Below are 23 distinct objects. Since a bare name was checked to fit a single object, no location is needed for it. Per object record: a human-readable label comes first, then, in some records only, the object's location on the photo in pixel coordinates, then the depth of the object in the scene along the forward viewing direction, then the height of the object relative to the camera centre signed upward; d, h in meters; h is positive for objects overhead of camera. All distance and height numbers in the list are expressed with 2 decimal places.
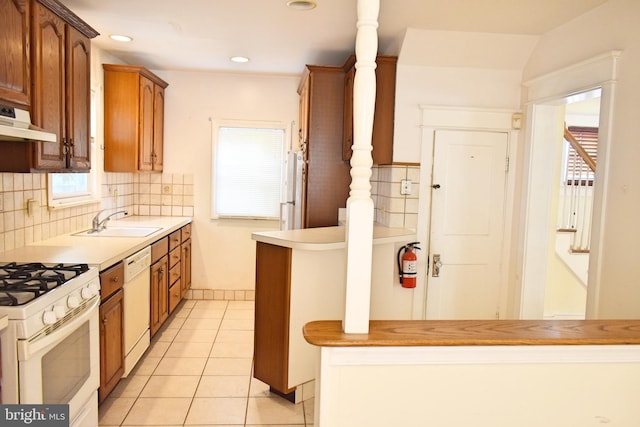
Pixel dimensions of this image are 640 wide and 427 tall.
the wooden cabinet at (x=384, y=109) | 3.38 +0.56
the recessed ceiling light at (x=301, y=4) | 2.73 +1.06
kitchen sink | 3.49 -0.43
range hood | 1.95 +0.20
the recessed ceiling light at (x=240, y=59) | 4.18 +1.10
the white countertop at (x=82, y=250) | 2.55 -0.45
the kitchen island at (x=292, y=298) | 2.76 -0.70
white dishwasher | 2.93 -0.86
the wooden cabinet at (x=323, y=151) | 3.88 +0.28
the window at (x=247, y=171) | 4.99 +0.10
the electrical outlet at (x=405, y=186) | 3.44 +0.00
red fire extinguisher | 3.34 -0.58
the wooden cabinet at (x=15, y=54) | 2.13 +0.57
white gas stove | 1.72 -0.66
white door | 3.46 -0.26
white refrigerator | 4.13 -0.10
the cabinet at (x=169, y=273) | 3.59 -0.83
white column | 1.54 -0.01
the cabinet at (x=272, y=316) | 2.77 -0.83
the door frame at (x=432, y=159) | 3.41 +0.22
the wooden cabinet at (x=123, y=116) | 4.11 +0.53
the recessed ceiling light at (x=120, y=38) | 3.59 +1.09
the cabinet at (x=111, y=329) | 2.54 -0.87
